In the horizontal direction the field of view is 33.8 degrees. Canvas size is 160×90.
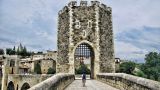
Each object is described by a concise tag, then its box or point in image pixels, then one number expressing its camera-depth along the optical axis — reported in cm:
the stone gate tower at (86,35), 2211
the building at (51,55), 7556
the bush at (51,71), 6200
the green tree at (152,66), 5228
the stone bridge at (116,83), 684
